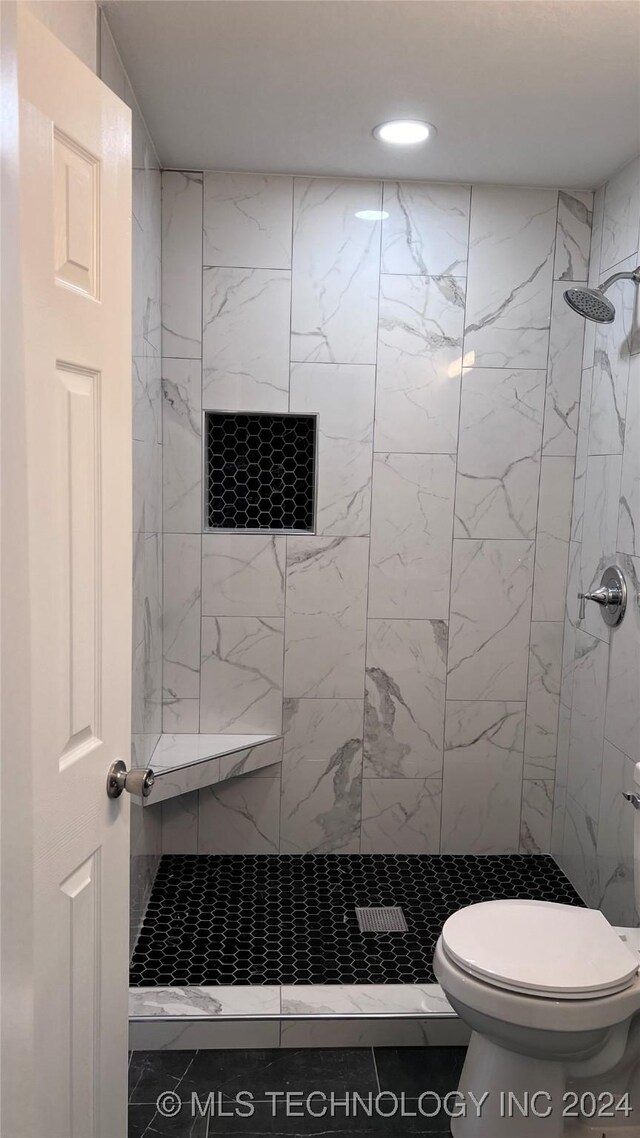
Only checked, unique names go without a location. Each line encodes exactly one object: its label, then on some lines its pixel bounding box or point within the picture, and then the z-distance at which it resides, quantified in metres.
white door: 1.09
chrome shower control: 2.62
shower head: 2.41
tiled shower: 2.96
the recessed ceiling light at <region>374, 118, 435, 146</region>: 2.44
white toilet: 1.75
